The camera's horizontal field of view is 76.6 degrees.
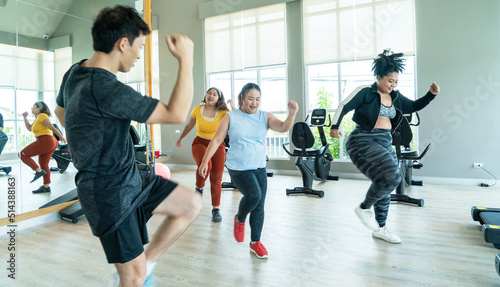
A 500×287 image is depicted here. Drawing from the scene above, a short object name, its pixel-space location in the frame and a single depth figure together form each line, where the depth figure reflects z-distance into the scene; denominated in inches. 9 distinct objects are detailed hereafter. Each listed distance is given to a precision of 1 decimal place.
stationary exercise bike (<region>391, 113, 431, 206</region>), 159.0
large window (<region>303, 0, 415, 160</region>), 223.1
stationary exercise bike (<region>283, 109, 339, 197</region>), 182.9
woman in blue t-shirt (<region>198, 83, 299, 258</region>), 91.9
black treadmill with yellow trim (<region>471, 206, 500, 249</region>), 95.3
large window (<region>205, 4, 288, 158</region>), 268.7
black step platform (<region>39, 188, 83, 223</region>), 132.3
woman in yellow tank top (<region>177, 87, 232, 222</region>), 134.0
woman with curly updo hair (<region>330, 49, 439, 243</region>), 98.7
